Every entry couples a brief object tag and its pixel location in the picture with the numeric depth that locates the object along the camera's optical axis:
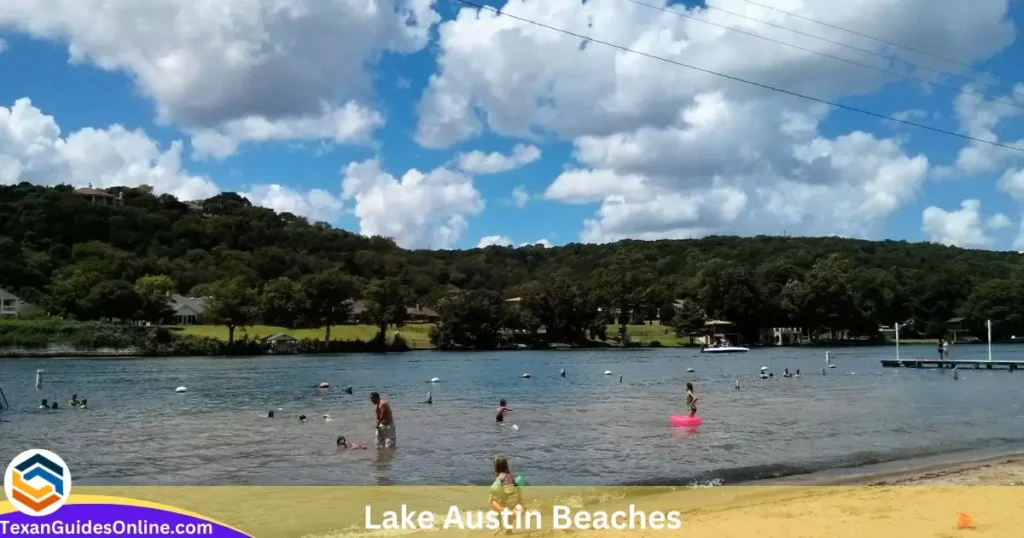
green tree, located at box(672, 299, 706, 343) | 145.75
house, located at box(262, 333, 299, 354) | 122.25
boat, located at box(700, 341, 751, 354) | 124.75
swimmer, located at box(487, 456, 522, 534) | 12.84
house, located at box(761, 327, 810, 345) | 154.62
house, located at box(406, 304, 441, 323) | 166.50
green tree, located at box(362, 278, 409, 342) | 133.50
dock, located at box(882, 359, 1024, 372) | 65.19
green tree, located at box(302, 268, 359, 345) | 136.50
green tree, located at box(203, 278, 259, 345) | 124.31
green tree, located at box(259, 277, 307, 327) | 135.12
